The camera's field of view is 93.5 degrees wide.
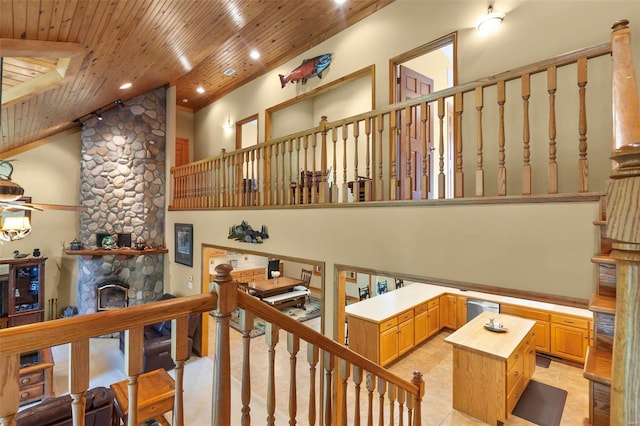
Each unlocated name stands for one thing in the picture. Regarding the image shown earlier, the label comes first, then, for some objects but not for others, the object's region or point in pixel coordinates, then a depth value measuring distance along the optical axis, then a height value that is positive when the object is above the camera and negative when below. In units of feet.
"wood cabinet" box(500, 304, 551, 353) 18.22 -6.59
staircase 3.85 -1.85
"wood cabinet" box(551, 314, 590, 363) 16.94 -7.05
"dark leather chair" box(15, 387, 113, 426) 7.57 -5.17
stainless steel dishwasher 19.58 -6.15
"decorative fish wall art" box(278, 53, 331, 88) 16.71 +8.48
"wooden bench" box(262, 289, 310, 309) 25.66 -7.22
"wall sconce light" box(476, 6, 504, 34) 10.59 +6.93
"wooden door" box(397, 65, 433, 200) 11.14 +4.23
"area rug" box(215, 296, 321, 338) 22.76 -8.44
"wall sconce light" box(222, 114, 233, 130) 23.40 +7.12
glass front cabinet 17.92 -4.57
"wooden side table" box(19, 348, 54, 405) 13.87 -7.78
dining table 25.82 -6.30
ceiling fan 6.74 +0.52
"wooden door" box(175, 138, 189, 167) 27.25 +5.88
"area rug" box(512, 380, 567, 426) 13.15 -8.88
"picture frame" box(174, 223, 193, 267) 19.40 -1.85
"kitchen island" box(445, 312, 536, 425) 12.75 -6.94
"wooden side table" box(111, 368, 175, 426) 7.74 -5.69
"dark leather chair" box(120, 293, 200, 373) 15.99 -7.15
